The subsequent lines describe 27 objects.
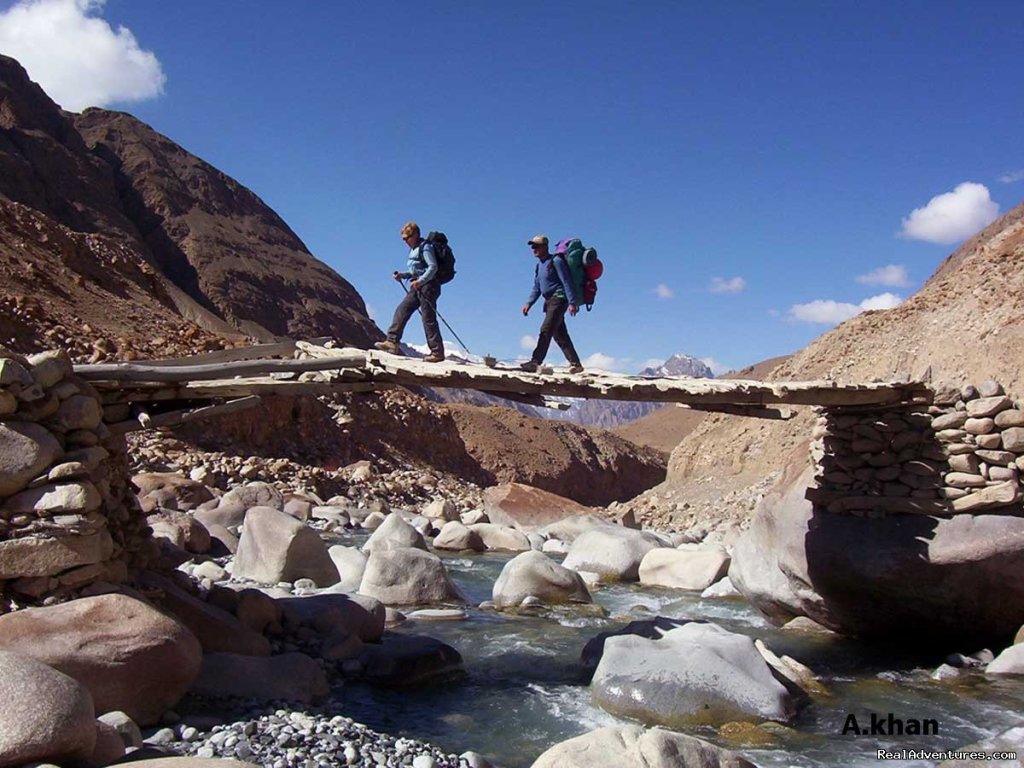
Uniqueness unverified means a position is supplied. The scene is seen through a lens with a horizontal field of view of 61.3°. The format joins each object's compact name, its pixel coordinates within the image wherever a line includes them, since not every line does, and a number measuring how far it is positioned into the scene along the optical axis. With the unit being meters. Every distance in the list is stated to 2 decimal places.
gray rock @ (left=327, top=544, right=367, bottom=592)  10.77
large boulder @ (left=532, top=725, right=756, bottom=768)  4.72
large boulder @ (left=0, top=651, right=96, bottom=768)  4.03
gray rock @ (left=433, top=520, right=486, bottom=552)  16.69
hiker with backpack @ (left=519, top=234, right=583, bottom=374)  8.34
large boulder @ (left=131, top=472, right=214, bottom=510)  16.80
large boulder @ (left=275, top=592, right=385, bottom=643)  8.28
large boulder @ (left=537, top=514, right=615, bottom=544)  19.34
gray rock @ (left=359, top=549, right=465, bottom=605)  10.50
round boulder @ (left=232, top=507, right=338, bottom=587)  10.59
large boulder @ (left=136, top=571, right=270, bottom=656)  7.07
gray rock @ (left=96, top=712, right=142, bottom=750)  4.98
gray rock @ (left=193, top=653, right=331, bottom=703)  6.31
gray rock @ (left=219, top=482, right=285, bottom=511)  16.96
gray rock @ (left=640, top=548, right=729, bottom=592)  12.57
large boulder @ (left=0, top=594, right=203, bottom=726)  5.31
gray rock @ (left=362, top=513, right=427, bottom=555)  12.76
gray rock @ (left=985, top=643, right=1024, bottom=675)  7.86
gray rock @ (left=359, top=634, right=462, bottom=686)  7.52
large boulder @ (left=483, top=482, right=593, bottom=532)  22.19
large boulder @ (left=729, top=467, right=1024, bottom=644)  8.19
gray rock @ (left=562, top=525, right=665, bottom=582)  13.50
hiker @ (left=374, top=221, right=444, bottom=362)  8.19
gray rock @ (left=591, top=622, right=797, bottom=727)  6.64
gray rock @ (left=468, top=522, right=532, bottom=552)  17.19
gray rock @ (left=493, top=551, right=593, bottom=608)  11.05
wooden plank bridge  7.43
